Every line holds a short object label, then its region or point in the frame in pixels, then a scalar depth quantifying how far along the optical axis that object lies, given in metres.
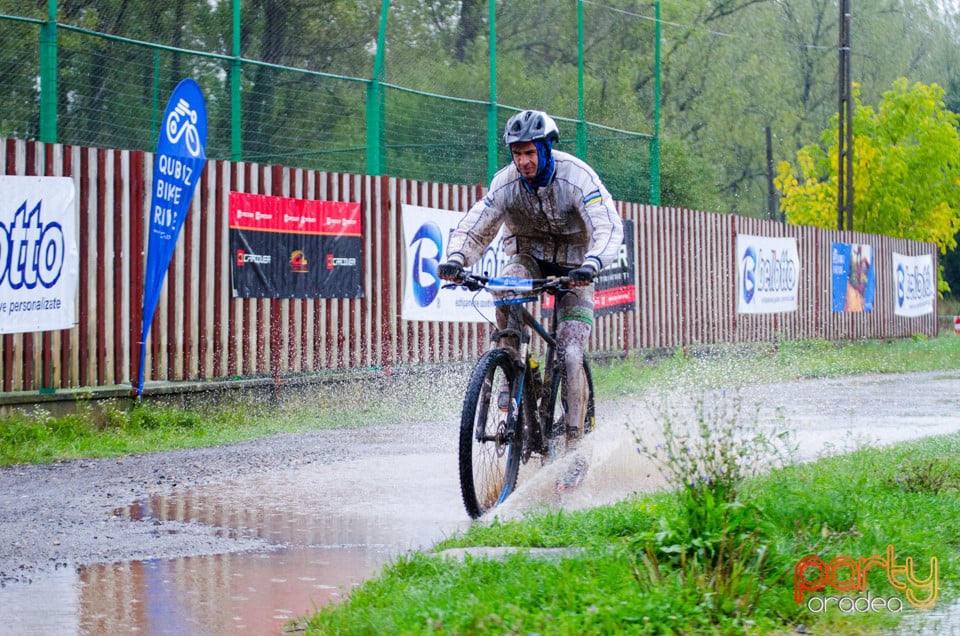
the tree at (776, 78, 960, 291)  34.69
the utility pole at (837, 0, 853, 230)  30.64
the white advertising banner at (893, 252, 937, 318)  31.20
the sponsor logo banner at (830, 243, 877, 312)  27.16
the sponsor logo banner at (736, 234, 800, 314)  23.05
